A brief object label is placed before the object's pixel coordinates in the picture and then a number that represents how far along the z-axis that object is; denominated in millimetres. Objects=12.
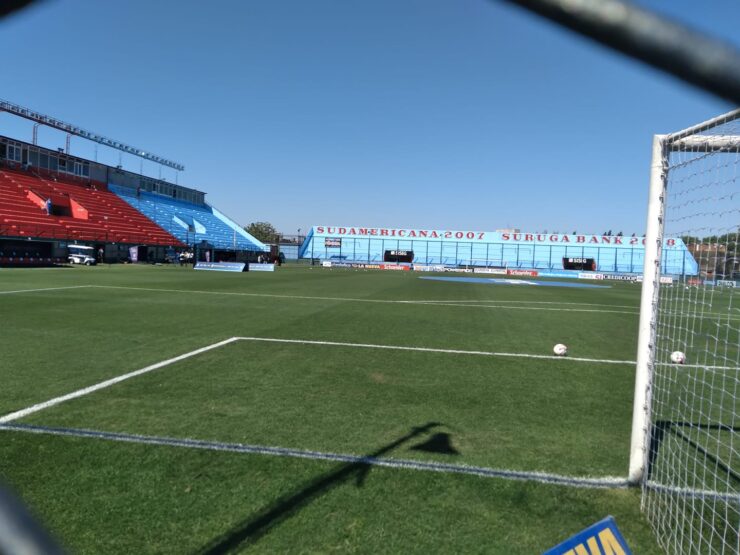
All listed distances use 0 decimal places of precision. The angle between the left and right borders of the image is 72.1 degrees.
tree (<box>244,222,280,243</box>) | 98688
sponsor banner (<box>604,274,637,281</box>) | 56244
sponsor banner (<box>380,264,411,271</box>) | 61375
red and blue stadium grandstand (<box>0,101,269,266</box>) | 36812
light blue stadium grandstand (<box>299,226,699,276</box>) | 67625
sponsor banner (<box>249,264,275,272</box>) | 38969
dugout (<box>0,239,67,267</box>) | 33625
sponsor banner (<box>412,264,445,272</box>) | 62812
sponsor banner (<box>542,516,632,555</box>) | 1980
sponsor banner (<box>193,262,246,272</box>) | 36484
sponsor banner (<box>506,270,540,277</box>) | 56331
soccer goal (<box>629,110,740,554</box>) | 3057
